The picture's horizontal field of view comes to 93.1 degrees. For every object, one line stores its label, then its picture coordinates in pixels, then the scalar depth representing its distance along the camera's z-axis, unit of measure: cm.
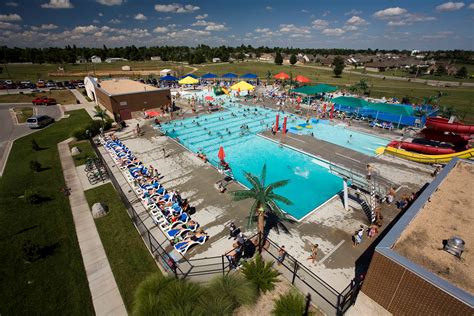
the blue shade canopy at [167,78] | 5024
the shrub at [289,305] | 913
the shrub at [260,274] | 1041
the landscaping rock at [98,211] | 1502
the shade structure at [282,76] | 5091
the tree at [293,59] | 11412
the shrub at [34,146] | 2466
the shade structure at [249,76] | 5625
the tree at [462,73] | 8994
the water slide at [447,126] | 2189
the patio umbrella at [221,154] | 1991
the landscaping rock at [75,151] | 2388
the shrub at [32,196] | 1602
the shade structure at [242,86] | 4111
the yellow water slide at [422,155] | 2123
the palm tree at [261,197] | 1137
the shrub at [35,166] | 2025
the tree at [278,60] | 11625
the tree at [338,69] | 8362
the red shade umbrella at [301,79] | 4829
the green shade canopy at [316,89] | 3962
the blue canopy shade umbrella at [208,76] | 5505
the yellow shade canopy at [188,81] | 4669
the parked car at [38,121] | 3159
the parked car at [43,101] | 4378
